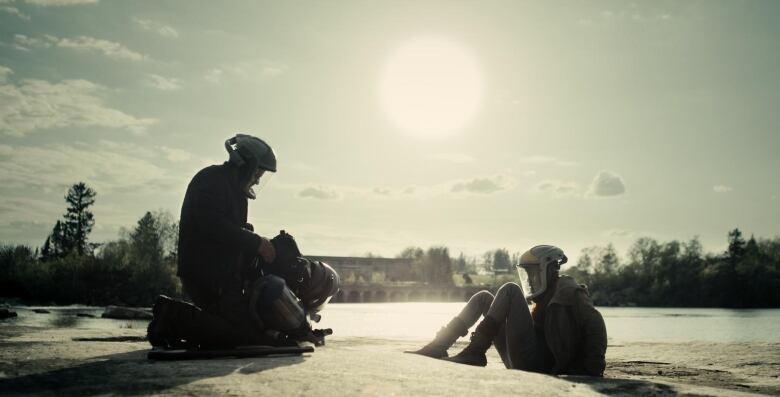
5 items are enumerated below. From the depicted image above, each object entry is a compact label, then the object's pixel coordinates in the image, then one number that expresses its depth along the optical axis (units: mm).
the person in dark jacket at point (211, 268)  5324
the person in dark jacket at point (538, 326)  6051
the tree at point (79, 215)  115812
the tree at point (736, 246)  120712
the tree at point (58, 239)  113312
